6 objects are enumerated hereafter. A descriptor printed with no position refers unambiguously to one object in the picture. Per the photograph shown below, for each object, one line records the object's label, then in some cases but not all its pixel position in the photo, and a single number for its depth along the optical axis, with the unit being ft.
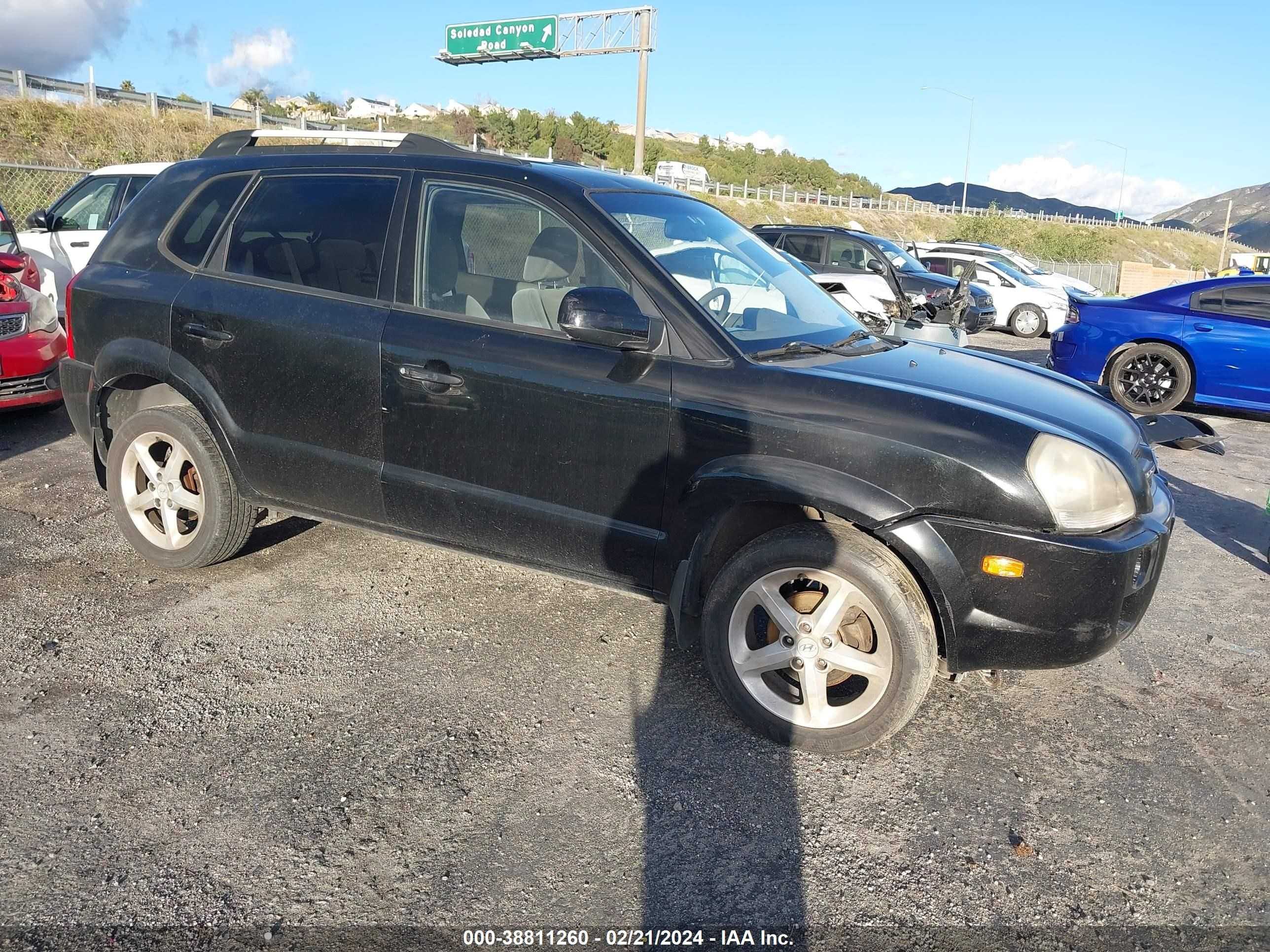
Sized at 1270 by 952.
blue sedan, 32.17
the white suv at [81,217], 33.30
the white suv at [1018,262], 67.62
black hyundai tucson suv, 10.26
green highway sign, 93.61
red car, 22.54
